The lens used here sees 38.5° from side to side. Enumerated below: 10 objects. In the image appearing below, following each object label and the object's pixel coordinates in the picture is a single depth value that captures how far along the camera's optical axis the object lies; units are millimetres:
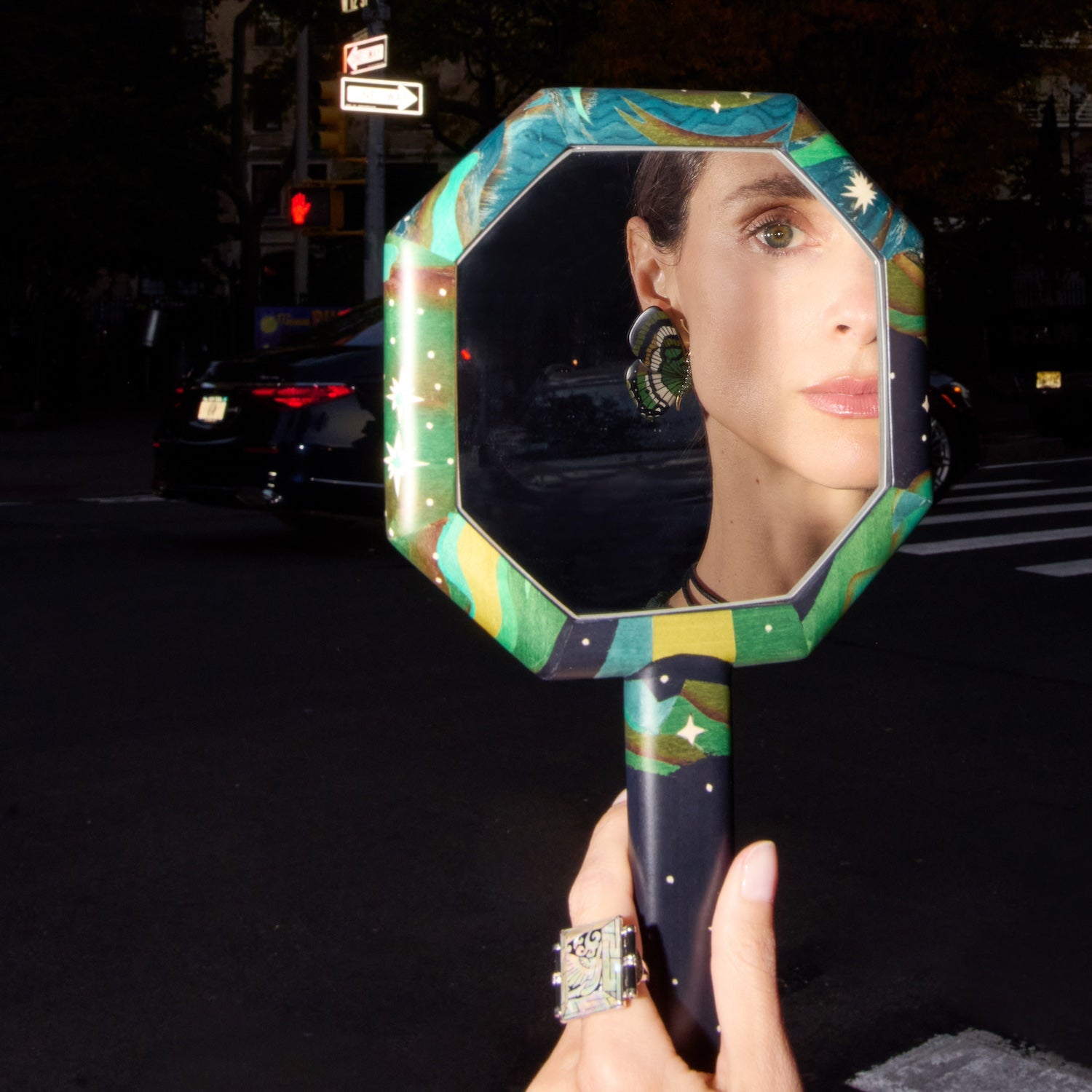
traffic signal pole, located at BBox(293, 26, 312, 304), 20219
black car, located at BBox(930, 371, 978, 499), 11867
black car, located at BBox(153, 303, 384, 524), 8148
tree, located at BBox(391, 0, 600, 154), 21938
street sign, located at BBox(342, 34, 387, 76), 14289
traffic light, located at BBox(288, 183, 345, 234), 16547
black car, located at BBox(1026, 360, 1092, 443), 17047
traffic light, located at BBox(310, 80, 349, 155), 18781
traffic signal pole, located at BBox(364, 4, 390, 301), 14930
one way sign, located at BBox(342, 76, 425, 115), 13156
